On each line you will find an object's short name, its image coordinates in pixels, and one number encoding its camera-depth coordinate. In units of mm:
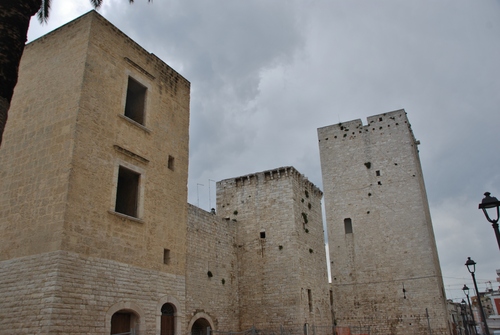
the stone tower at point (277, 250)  18875
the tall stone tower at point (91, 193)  9578
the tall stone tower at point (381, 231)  24453
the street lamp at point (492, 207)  6895
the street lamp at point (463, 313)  25738
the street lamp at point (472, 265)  13877
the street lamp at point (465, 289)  21453
